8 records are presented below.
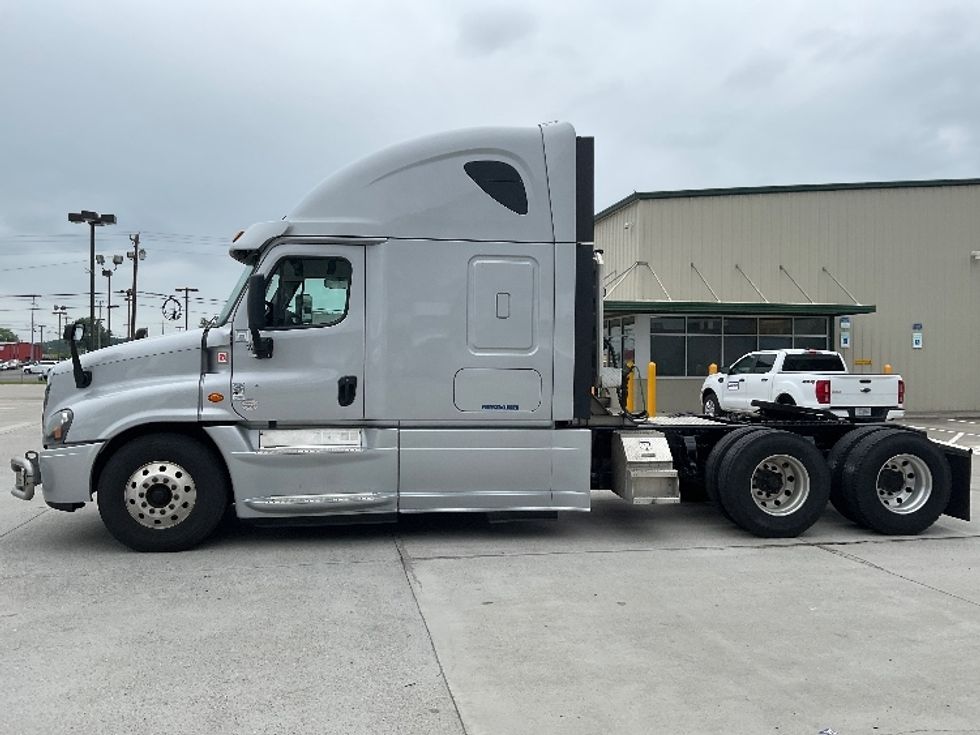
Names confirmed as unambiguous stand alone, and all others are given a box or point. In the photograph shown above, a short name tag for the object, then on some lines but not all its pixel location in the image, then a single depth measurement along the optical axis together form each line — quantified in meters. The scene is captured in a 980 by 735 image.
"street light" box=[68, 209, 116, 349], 43.09
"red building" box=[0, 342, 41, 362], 122.88
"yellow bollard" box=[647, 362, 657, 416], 16.32
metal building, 26.62
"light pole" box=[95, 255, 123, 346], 51.78
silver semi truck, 7.11
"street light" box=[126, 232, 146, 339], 51.11
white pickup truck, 13.90
